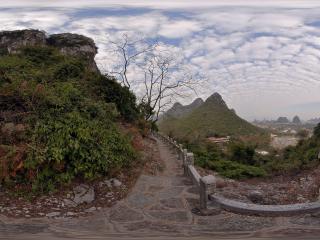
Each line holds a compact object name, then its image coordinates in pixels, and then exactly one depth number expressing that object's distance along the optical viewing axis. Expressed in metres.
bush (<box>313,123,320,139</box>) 22.11
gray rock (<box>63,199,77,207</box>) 5.48
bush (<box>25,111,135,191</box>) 5.86
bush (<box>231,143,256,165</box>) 18.67
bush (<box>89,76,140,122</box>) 10.90
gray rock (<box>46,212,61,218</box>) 5.12
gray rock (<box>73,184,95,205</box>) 5.63
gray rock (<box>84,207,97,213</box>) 5.36
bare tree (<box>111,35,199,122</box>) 19.58
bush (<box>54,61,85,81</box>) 9.90
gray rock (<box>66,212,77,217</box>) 5.18
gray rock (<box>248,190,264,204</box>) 5.68
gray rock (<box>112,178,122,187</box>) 6.35
